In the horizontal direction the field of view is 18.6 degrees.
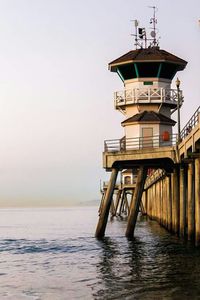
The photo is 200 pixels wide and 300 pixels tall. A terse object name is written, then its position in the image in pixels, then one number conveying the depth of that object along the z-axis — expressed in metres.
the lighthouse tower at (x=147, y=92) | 56.72
